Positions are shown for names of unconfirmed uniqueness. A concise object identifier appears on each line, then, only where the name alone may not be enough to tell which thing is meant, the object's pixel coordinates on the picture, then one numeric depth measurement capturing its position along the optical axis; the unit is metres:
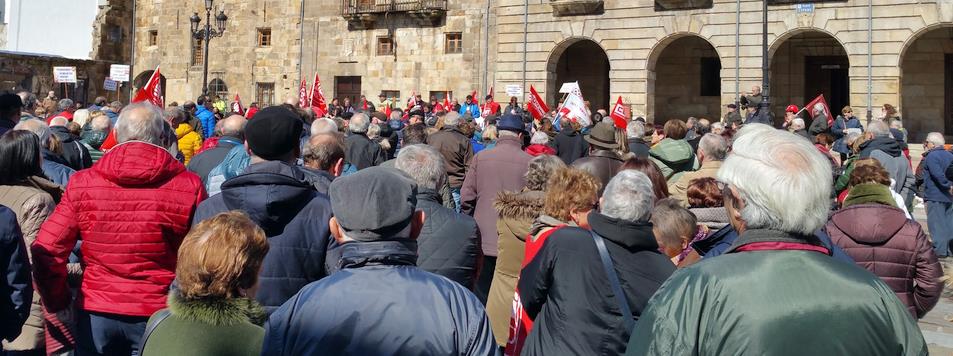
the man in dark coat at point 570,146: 11.55
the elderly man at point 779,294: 2.30
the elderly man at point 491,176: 7.46
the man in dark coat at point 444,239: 4.80
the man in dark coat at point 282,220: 3.95
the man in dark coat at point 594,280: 3.90
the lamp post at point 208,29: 25.41
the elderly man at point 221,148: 7.00
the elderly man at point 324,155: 5.34
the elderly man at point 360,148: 9.16
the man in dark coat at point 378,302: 2.57
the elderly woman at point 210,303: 2.81
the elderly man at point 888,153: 10.88
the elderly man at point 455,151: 9.43
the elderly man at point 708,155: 6.75
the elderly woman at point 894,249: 5.29
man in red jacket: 4.27
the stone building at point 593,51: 23.64
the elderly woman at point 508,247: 5.36
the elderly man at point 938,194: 11.68
